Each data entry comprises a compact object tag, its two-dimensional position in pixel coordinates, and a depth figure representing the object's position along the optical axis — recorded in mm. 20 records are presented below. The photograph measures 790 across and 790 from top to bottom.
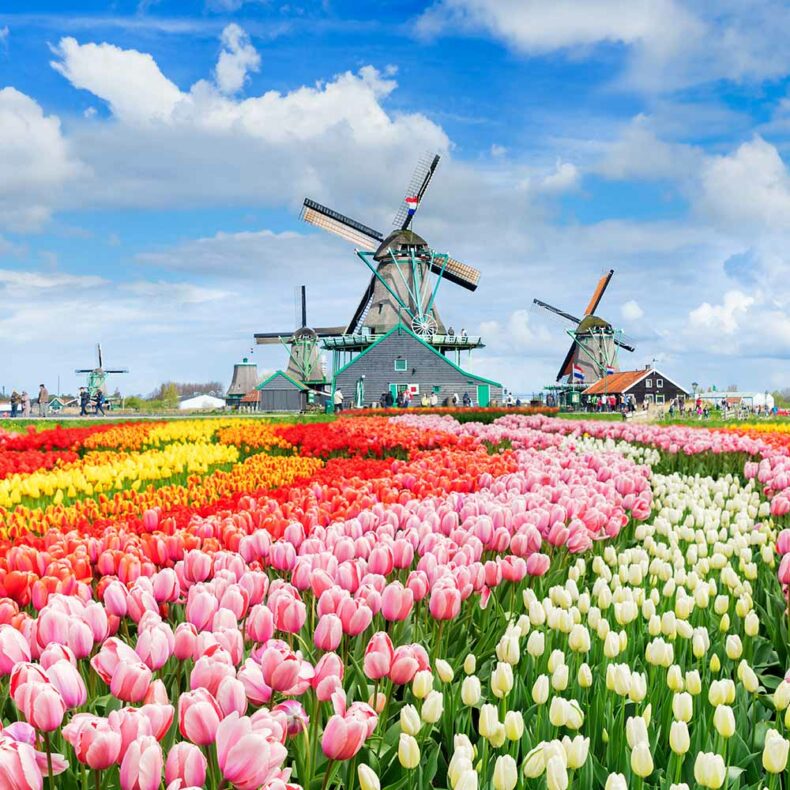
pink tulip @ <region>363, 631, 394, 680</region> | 2258
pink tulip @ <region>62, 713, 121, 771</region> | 1685
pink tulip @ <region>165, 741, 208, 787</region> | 1590
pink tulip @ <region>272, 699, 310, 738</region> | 1933
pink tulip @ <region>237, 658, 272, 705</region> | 2033
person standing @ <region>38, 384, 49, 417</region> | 42159
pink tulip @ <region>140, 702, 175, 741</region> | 1784
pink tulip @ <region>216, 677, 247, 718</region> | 1854
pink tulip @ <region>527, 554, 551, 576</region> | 3707
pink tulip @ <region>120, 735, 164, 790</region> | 1604
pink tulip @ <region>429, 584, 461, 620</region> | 2789
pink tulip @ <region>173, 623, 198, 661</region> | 2287
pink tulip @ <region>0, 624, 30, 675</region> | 2250
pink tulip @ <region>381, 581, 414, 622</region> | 2707
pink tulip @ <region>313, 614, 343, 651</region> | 2391
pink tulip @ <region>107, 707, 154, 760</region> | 1700
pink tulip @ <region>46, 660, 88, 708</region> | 1974
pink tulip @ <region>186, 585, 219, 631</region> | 2523
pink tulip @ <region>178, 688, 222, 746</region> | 1712
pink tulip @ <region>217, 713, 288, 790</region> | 1612
